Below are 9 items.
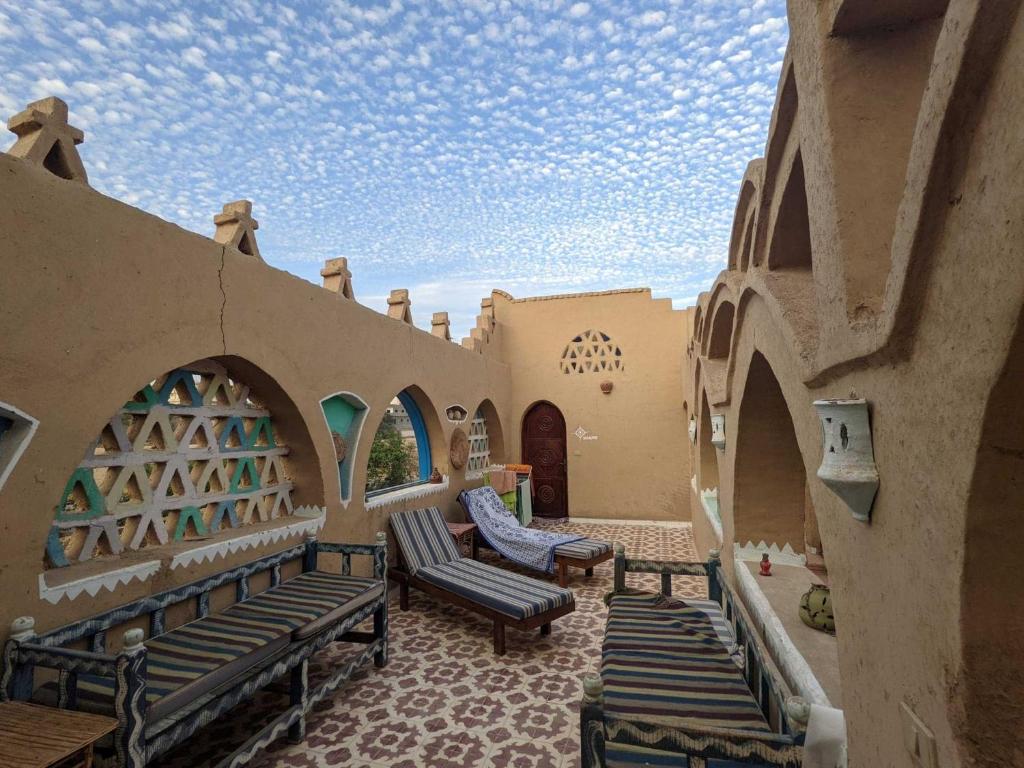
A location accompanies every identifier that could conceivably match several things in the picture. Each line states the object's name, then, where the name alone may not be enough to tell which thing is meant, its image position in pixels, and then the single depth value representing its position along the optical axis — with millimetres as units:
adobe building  1025
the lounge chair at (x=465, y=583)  4449
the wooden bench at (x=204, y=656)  2254
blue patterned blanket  6285
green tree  11977
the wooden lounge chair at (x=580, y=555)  6098
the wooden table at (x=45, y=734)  1890
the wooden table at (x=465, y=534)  6508
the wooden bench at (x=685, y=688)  1751
